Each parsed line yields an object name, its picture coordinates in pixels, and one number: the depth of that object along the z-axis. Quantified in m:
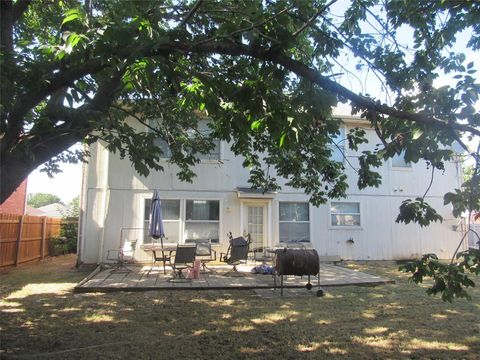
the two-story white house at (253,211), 14.77
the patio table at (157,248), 11.96
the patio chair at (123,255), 12.94
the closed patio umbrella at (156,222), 11.91
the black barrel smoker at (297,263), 9.02
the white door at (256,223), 15.77
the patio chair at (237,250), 11.87
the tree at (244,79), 3.68
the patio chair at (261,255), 12.88
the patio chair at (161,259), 11.26
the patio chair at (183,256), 10.83
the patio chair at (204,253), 12.52
